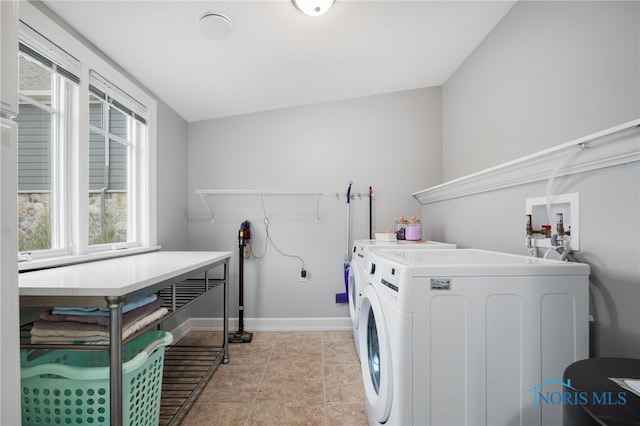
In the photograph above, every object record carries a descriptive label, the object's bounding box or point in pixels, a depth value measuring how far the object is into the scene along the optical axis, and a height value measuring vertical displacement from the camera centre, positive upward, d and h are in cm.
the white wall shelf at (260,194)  254 +19
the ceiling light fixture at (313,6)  134 +109
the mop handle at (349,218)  261 -6
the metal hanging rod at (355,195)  264 +18
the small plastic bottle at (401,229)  229 -15
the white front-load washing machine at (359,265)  177 -38
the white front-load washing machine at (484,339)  87 -44
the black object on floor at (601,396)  50 -40
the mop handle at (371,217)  260 -4
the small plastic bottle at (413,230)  221 -15
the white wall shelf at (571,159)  88 +23
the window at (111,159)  168 +39
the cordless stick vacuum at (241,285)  237 -69
